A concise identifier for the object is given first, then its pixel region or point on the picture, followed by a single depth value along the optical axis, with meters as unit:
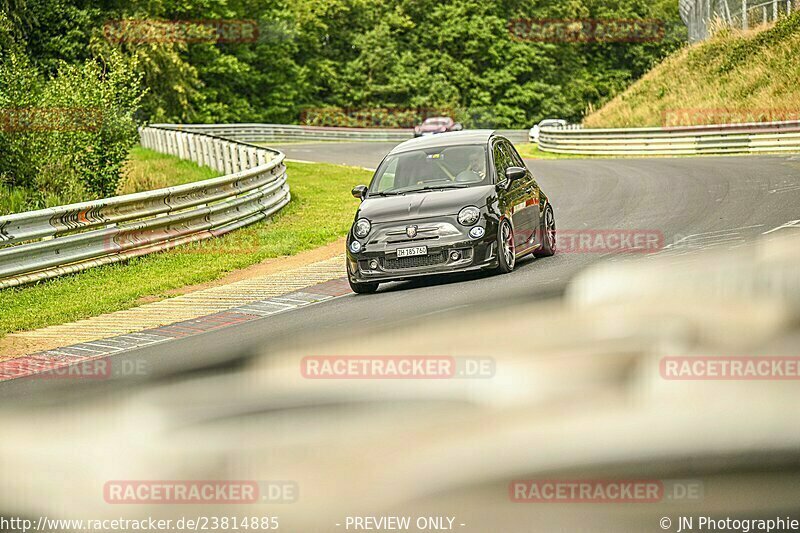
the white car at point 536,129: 66.00
